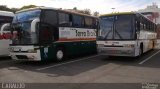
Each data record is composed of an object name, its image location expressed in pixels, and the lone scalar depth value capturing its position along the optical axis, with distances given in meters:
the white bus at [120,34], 7.72
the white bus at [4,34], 8.52
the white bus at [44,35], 6.98
